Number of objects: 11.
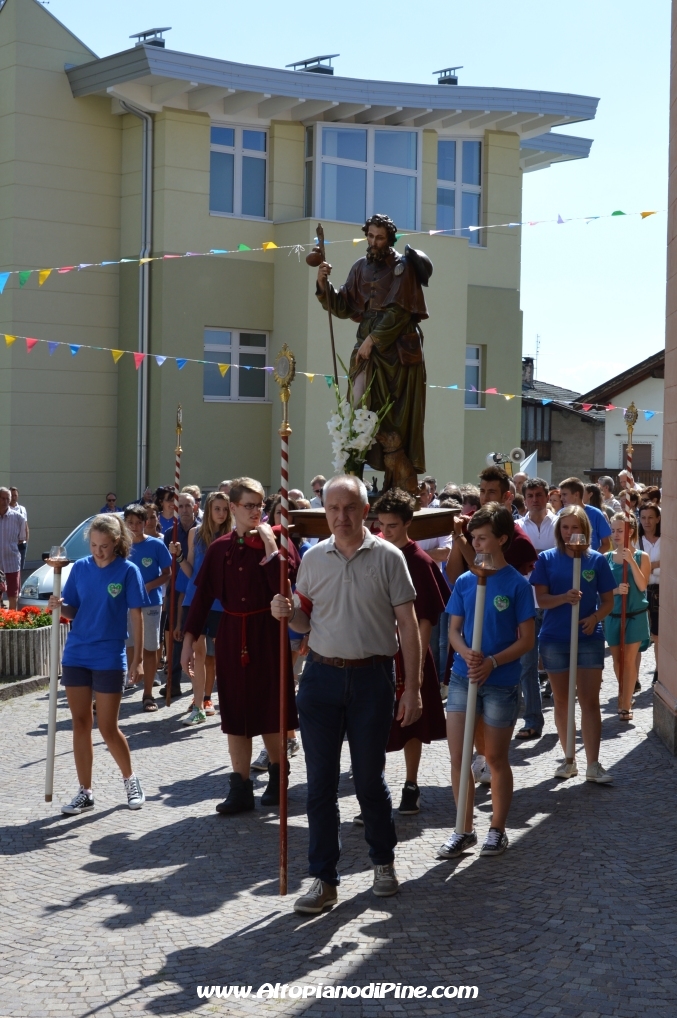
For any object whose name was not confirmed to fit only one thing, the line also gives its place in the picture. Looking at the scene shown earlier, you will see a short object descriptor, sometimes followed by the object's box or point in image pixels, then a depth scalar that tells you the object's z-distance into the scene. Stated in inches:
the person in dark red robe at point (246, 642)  303.7
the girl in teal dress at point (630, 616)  424.5
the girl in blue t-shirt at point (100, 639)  302.4
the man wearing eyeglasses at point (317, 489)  618.4
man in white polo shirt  233.8
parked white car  585.9
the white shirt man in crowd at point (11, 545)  658.2
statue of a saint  378.6
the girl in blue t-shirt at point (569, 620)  325.4
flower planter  492.4
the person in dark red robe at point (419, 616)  289.3
